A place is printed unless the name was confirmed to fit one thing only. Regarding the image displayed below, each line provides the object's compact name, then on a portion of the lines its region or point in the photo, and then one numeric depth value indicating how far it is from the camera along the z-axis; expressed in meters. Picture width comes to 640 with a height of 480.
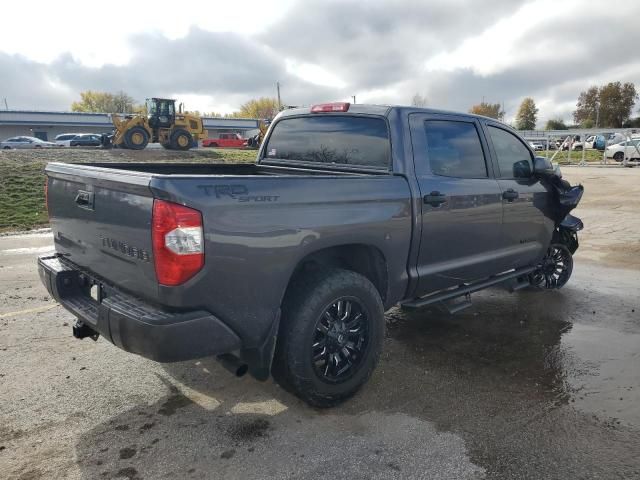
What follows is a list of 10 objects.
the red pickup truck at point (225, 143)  45.72
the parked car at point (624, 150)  28.09
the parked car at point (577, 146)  42.59
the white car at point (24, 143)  37.68
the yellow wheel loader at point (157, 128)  27.48
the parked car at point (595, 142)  38.66
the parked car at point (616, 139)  33.00
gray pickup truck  2.68
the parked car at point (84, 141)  38.31
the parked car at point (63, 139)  39.72
